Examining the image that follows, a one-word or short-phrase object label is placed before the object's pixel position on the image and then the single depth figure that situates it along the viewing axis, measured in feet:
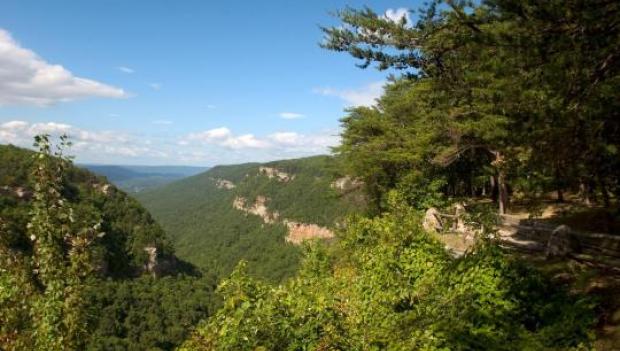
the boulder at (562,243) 42.34
